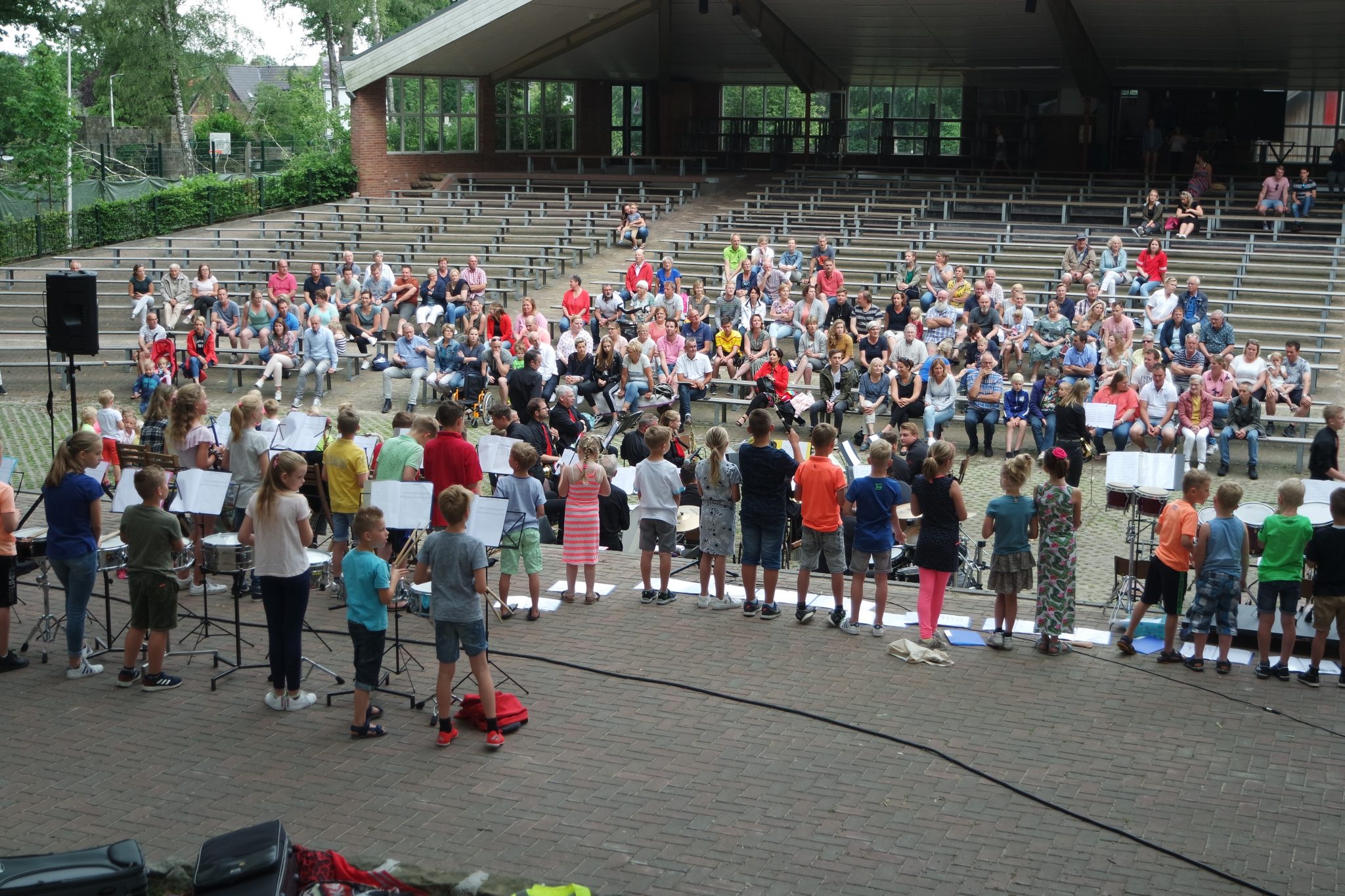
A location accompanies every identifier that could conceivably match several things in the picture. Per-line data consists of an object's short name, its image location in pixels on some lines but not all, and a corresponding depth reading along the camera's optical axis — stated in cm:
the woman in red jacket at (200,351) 2111
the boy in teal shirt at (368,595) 830
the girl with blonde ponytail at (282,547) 862
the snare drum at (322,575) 1154
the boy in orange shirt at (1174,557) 985
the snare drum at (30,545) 992
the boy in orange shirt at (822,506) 1042
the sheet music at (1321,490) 1087
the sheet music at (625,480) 1230
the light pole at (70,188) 2995
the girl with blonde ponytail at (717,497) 1076
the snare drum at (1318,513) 1040
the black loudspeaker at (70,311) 1306
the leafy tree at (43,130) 3073
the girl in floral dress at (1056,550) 1005
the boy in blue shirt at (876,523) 1027
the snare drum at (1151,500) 1112
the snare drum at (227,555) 944
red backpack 869
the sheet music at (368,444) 1159
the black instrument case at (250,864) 624
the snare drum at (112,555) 975
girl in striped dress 1086
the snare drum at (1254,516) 1073
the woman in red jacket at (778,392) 1841
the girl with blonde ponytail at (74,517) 930
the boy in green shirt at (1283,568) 966
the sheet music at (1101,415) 1611
